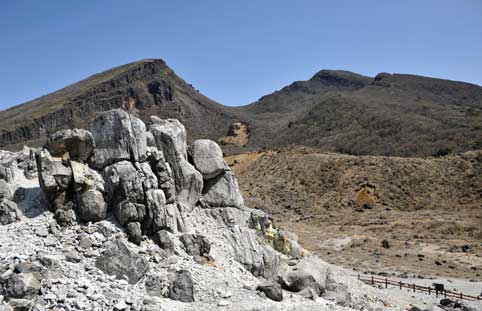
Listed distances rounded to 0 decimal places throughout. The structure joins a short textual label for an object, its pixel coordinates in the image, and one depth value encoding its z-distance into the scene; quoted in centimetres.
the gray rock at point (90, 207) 1912
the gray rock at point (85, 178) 1953
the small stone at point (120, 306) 1546
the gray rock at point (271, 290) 1933
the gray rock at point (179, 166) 2328
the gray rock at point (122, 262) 1730
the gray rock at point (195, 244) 2048
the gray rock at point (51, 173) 1917
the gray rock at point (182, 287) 1739
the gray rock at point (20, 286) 1466
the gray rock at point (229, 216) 2386
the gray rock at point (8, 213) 1841
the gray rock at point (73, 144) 2023
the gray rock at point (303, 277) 2211
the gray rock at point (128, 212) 1944
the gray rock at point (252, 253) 2233
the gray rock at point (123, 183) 1986
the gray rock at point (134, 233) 1920
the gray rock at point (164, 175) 2175
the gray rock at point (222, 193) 2452
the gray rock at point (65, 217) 1869
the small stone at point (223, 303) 1753
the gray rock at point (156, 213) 2012
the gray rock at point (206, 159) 2478
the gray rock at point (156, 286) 1728
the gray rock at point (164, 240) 1984
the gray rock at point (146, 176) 2056
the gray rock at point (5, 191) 1921
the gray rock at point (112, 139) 2102
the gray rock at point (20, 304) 1422
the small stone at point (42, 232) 1795
